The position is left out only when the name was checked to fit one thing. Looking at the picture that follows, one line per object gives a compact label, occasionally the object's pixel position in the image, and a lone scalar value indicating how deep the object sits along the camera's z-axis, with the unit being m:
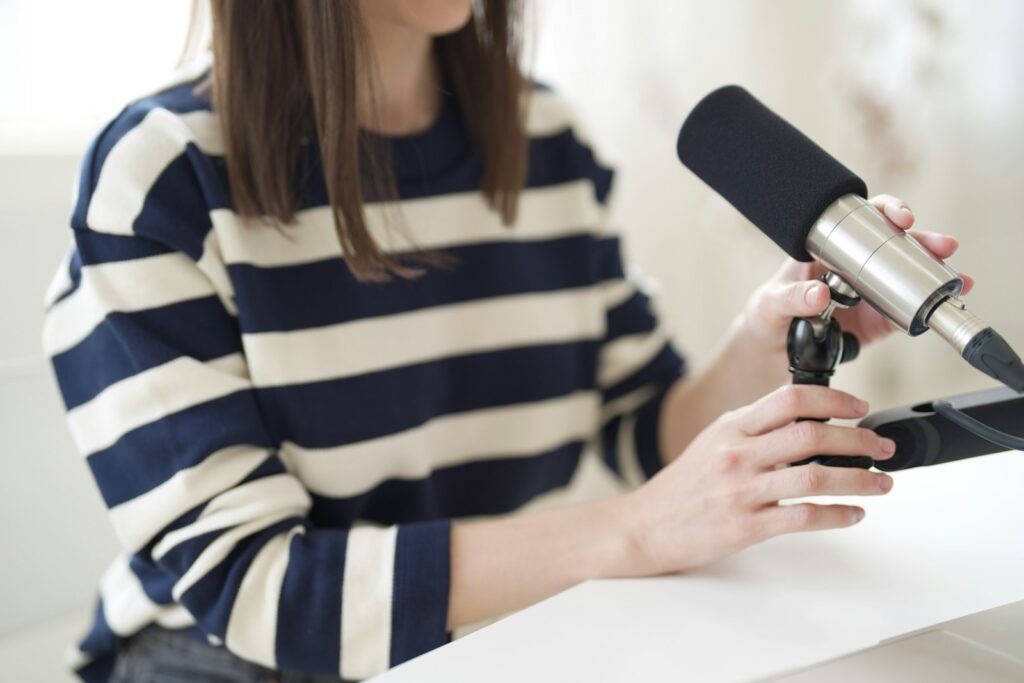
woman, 0.60
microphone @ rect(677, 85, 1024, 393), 0.44
